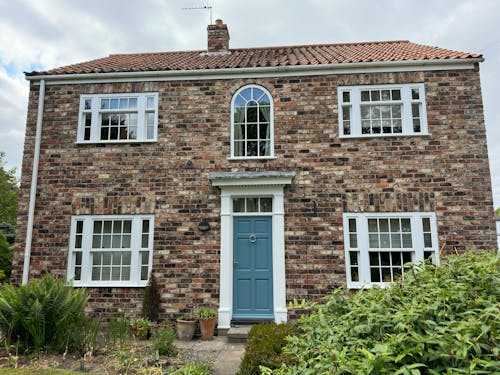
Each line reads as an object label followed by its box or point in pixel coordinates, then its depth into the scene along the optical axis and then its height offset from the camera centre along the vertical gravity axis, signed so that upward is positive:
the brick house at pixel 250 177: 8.58 +1.82
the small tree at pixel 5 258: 12.58 -0.11
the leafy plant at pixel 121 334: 6.32 -1.40
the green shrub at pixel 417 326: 1.96 -0.44
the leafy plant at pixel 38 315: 5.84 -0.95
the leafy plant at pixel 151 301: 8.46 -1.04
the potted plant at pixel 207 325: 8.06 -1.49
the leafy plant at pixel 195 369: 4.87 -1.52
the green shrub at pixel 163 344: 6.21 -1.47
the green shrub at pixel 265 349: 4.09 -1.09
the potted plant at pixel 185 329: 8.07 -1.58
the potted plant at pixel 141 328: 7.70 -1.50
